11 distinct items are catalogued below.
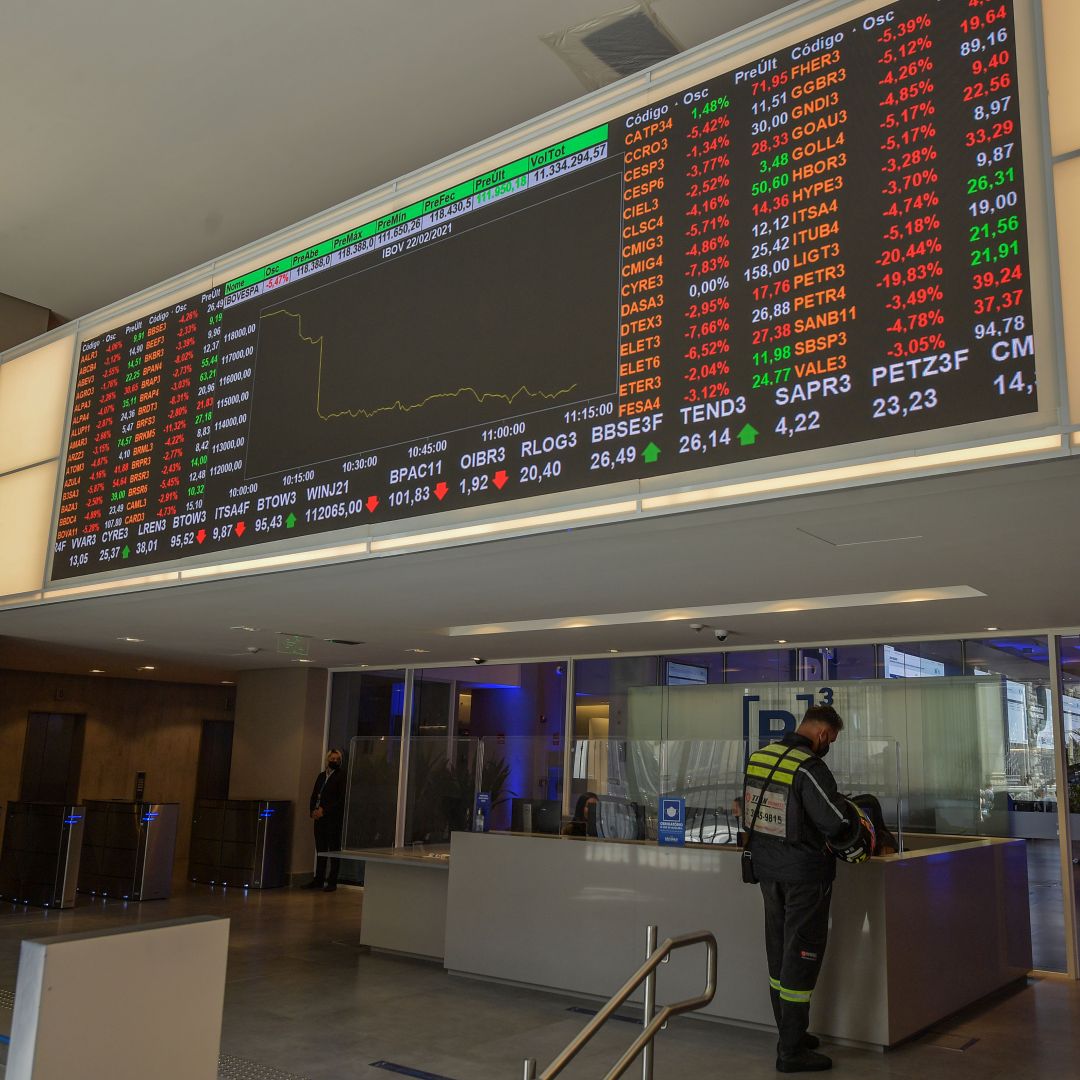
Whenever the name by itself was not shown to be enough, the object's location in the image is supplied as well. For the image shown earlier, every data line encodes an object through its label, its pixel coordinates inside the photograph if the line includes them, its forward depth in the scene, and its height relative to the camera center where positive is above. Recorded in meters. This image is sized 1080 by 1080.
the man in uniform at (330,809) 11.84 -0.68
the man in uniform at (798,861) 4.90 -0.46
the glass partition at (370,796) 9.10 -0.41
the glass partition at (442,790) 8.57 -0.31
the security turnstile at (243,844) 11.96 -1.12
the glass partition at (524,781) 7.46 -0.23
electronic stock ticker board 3.48 +1.84
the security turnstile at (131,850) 10.88 -1.13
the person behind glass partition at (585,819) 7.18 -0.42
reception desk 5.46 -0.94
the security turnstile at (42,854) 10.31 -1.15
